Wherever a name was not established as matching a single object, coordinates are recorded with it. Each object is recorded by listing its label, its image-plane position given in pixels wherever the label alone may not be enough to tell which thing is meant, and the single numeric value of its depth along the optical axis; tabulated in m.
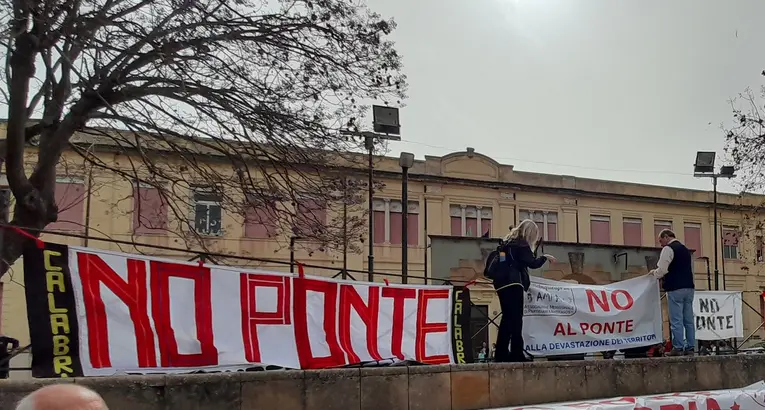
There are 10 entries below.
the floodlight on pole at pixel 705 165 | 26.88
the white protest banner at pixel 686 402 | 7.04
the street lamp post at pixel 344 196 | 10.40
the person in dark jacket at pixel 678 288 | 8.98
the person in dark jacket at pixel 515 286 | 7.91
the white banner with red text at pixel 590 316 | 8.40
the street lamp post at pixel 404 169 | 19.25
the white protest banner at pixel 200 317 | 4.67
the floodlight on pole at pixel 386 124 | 16.02
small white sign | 10.24
